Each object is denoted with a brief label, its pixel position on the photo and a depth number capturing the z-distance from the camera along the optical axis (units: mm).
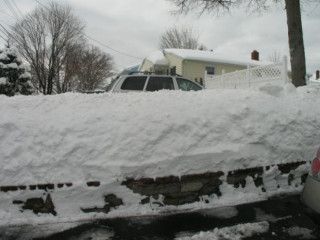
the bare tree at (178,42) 40812
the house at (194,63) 18547
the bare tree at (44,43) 25375
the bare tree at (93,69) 35719
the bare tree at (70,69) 28886
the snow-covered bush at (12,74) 16328
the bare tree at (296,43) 7176
